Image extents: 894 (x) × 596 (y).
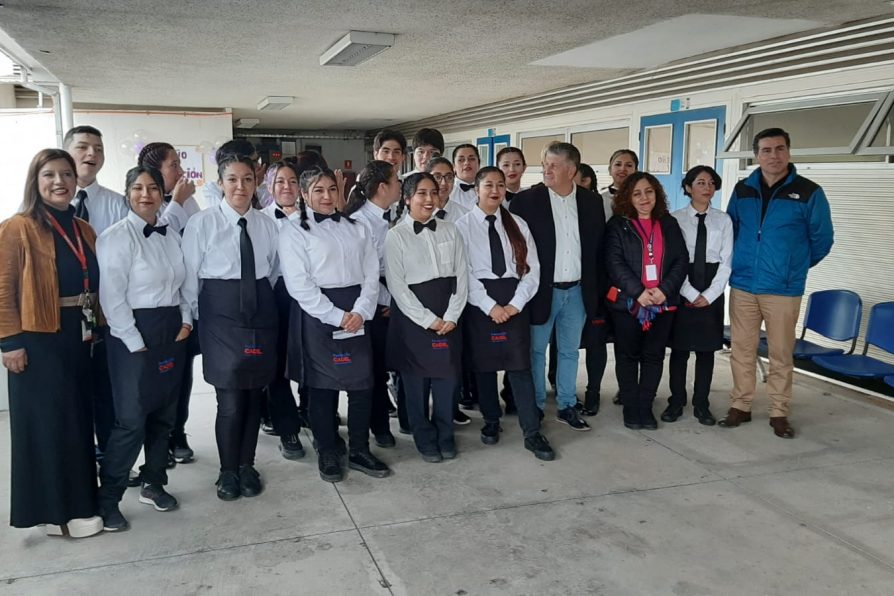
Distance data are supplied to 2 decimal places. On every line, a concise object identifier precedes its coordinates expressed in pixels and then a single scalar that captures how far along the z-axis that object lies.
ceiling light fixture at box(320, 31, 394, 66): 5.51
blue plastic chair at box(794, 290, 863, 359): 4.99
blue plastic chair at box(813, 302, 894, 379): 4.55
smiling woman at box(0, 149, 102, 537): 2.80
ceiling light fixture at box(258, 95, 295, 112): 10.02
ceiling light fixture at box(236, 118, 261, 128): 13.73
